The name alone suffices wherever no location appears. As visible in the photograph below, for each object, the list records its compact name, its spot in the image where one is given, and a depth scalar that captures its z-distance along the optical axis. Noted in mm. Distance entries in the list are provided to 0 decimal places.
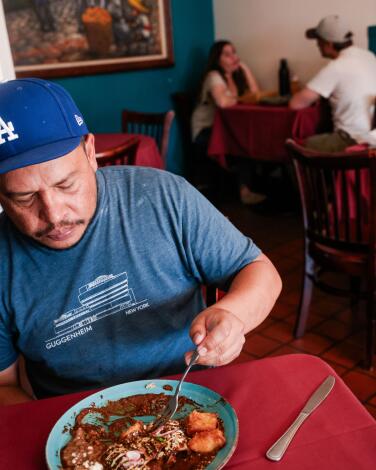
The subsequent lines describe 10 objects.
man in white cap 3576
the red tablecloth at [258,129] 4062
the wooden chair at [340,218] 2125
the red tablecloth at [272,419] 737
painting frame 4305
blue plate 753
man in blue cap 988
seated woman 4734
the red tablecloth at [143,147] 3138
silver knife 746
